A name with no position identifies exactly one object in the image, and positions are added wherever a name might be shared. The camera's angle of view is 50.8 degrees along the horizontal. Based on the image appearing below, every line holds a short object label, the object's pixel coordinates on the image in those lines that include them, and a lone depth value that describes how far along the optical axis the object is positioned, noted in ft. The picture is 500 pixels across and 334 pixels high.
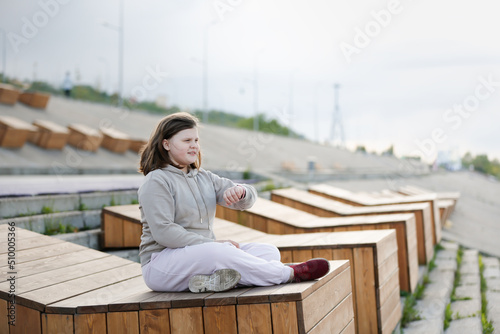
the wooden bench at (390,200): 30.42
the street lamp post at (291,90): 180.61
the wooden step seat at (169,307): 9.68
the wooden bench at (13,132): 50.04
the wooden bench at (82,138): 59.26
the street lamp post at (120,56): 102.83
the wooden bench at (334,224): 19.95
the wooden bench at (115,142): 63.87
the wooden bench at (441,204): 41.45
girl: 10.48
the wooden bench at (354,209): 24.94
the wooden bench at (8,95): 68.18
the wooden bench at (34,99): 73.00
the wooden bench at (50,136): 54.03
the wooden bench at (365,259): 14.71
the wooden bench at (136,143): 68.33
